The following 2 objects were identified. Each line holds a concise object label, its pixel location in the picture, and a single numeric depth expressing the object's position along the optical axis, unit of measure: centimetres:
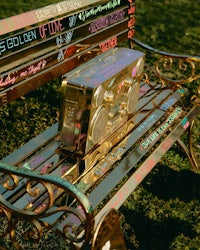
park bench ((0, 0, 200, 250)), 182
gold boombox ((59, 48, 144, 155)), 224
